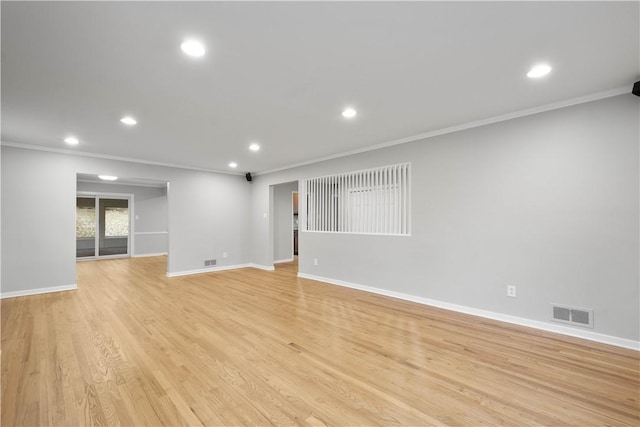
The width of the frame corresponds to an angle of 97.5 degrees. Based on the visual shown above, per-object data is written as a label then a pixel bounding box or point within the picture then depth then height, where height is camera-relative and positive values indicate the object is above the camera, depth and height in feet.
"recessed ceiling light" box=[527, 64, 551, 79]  7.51 +3.97
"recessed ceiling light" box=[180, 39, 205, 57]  6.37 +3.97
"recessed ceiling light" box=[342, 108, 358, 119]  10.47 +3.97
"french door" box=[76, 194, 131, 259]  28.86 -0.79
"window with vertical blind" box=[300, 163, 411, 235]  14.61 +0.87
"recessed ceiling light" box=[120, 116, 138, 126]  11.09 +3.97
